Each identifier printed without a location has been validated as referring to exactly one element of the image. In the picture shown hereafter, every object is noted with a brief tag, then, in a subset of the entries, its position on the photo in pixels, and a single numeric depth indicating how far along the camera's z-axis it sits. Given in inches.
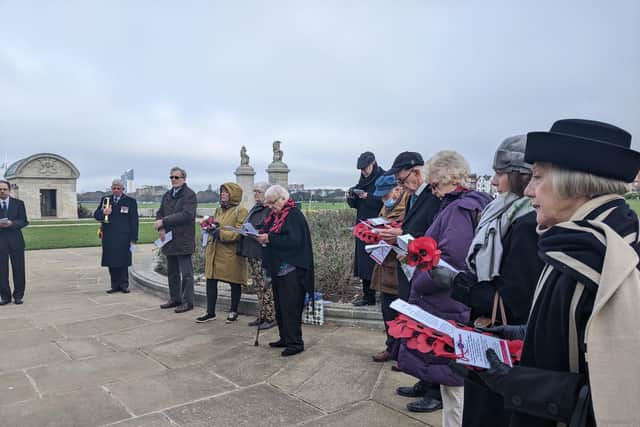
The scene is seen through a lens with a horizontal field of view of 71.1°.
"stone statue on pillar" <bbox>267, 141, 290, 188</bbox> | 723.4
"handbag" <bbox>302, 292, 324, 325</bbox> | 236.4
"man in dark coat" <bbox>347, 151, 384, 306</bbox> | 237.0
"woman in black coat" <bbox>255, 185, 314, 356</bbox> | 193.8
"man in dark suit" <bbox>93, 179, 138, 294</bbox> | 338.0
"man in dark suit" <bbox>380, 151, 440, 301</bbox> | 140.8
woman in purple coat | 109.4
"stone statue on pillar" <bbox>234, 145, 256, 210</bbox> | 790.5
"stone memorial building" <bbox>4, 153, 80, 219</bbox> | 1168.2
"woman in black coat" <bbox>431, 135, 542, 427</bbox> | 78.4
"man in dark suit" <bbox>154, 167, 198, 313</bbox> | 272.8
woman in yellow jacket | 246.7
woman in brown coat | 177.8
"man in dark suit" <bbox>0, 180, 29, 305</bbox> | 300.4
